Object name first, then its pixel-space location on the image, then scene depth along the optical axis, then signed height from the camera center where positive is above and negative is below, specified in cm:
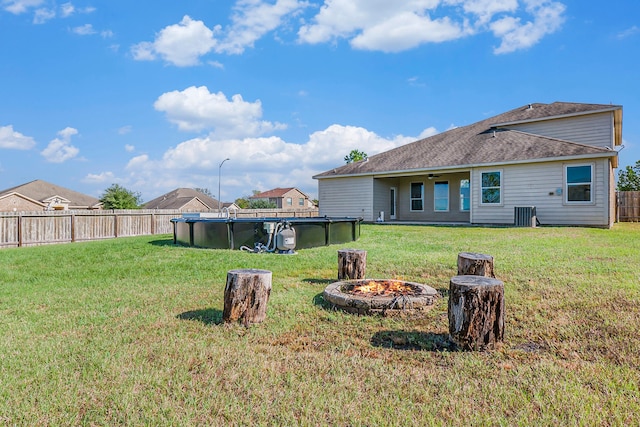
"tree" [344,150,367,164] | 3738 +566
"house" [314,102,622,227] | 1364 +158
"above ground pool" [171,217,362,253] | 856 -58
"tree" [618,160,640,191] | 3086 +248
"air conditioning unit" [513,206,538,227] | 1391 -32
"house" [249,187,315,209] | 5950 +218
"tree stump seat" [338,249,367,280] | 530 -81
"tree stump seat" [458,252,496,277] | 468 -75
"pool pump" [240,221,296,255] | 830 -68
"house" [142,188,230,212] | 4668 +137
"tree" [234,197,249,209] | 6409 +156
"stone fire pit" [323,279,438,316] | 391 -98
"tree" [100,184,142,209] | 3745 +142
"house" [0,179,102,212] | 3319 +145
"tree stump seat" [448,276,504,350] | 290 -86
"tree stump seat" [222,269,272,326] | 363 -88
